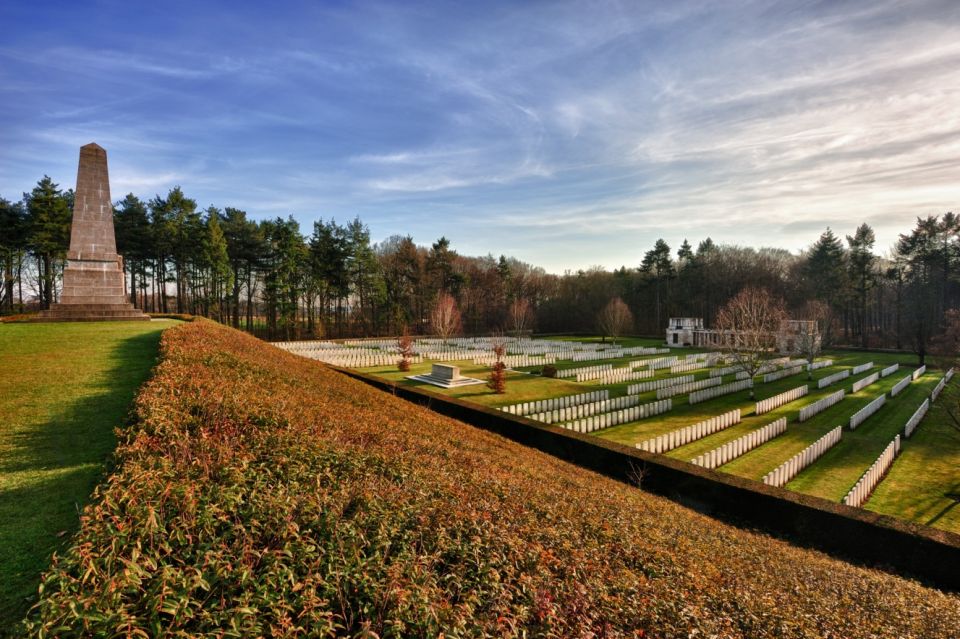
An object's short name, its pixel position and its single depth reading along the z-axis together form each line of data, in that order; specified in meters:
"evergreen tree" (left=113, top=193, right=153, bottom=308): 41.66
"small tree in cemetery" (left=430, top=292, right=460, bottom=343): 38.75
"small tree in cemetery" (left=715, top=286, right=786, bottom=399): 23.31
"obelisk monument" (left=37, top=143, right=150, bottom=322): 21.14
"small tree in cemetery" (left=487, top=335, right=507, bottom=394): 22.08
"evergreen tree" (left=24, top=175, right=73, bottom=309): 35.84
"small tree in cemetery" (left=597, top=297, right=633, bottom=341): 47.52
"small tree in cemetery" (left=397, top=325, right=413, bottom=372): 29.03
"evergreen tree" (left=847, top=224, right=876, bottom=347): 48.75
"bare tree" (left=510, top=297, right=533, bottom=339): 50.04
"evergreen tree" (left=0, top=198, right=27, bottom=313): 36.50
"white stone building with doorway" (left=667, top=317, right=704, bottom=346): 47.62
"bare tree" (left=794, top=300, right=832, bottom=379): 28.61
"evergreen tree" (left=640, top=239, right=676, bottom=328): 58.75
